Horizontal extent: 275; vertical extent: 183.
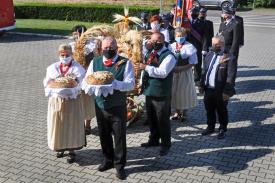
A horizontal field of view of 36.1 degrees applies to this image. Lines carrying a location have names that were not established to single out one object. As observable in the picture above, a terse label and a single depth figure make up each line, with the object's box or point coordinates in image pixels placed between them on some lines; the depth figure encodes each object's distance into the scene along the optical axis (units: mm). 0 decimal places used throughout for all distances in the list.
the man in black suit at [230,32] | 9778
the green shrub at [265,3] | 31691
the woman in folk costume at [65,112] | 6641
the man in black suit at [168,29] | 9578
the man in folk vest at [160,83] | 6680
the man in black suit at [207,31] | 11086
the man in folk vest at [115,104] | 6145
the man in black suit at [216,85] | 7543
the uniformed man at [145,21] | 10864
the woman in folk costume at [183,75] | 8281
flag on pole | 10172
